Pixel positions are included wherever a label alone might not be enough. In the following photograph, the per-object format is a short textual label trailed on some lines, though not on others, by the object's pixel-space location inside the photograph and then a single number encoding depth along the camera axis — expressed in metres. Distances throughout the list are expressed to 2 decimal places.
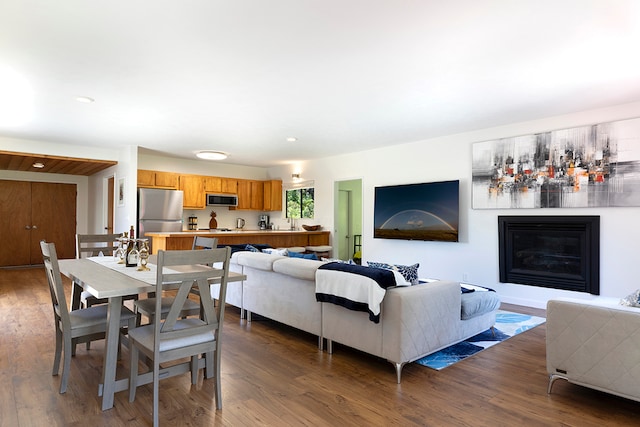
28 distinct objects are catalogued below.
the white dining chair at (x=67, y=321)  2.48
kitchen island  6.05
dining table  2.21
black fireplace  4.55
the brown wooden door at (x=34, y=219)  8.65
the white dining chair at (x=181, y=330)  2.12
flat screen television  5.75
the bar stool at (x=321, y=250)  7.48
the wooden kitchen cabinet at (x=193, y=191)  8.12
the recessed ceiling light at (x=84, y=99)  4.07
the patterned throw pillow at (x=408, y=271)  3.15
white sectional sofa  2.81
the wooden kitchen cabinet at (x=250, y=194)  8.97
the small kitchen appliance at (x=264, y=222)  9.45
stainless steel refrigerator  7.18
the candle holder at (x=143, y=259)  2.88
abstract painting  4.29
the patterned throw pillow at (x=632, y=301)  2.43
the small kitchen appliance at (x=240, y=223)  9.12
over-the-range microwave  8.43
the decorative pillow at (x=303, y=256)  3.93
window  8.47
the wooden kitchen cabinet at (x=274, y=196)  9.16
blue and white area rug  3.17
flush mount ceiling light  6.83
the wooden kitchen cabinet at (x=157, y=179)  7.54
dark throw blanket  2.79
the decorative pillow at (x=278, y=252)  4.29
